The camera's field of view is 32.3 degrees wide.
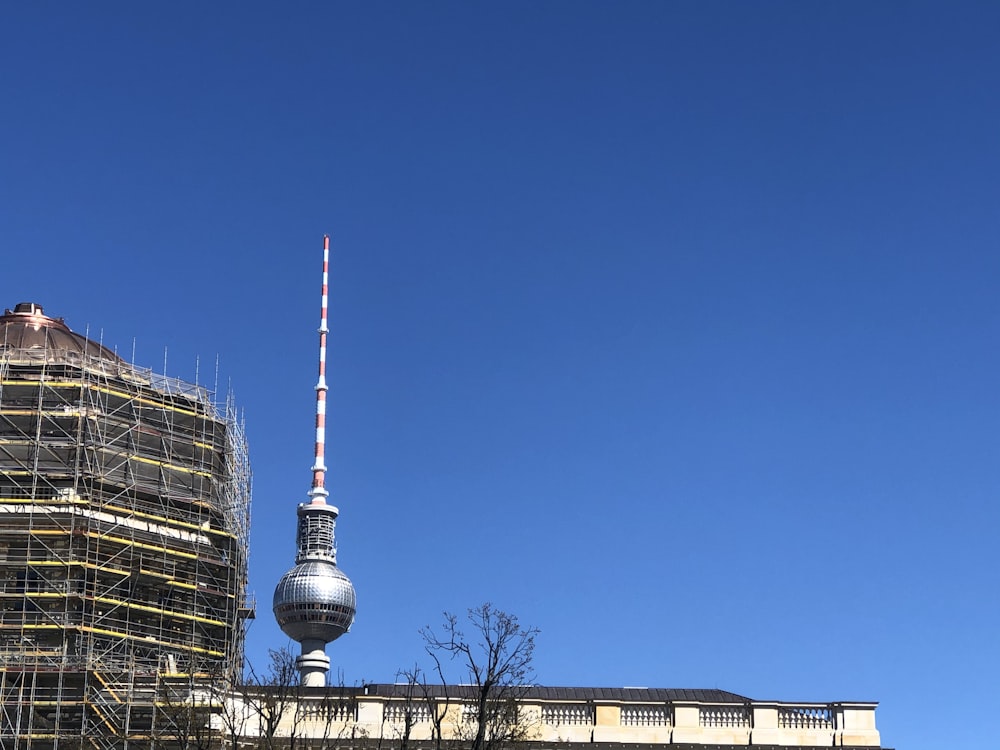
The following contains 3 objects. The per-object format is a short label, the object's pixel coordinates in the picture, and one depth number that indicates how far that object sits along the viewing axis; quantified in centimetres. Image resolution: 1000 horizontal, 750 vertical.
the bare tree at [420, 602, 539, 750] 6047
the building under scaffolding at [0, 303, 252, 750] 8688
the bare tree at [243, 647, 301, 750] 7012
